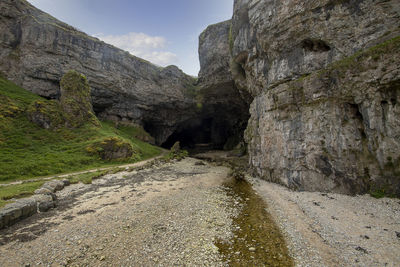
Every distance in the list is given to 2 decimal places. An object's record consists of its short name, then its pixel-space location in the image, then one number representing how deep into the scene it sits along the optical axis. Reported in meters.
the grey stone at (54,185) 14.97
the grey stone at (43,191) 13.65
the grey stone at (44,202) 11.54
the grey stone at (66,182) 17.09
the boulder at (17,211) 9.24
